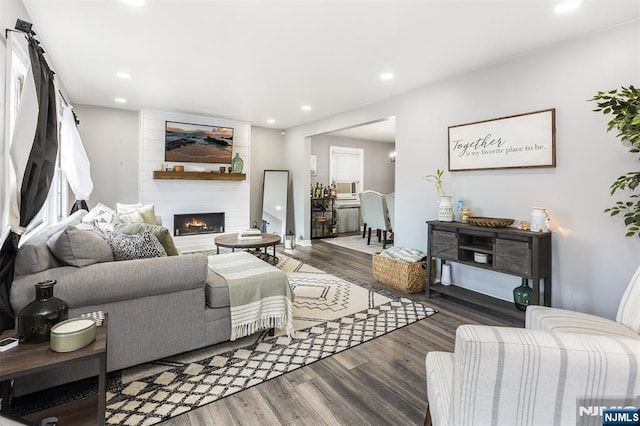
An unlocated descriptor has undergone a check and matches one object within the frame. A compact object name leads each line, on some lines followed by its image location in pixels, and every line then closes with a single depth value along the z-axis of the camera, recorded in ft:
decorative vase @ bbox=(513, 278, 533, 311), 9.40
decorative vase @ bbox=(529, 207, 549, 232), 9.10
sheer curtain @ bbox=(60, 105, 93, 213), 12.30
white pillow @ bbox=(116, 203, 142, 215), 14.78
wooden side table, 3.91
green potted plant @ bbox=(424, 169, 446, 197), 12.18
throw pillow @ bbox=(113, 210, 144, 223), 13.04
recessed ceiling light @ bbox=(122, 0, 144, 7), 7.32
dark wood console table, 8.77
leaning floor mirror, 21.90
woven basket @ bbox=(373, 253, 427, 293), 11.88
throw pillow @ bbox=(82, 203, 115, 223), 10.62
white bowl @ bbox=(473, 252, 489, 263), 10.08
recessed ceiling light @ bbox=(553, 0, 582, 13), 7.10
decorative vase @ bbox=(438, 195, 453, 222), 11.30
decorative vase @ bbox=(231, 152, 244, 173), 20.42
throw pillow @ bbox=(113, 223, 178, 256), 8.19
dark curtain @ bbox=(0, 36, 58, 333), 5.22
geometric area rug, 5.74
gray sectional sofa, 5.60
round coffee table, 13.12
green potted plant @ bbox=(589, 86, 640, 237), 6.72
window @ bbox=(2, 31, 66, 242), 6.32
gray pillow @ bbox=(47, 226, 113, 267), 5.97
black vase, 4.54
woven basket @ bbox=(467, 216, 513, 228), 9.86
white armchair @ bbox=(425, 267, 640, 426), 2.62
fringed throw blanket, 7.57
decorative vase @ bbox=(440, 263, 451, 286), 11.88
